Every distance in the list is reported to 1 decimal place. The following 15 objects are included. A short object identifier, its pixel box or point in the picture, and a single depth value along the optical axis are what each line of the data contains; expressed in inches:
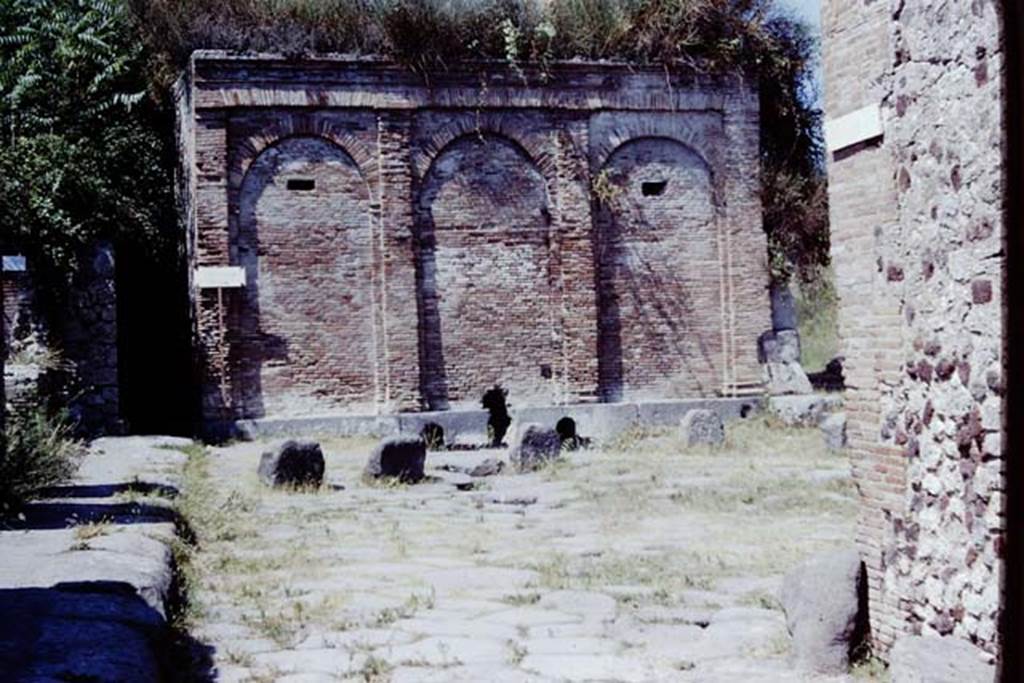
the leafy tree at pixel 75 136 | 598.5
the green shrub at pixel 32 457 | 320.8
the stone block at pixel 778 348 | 689.6
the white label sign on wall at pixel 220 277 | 620.1
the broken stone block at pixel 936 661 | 152.6
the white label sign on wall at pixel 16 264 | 582.6
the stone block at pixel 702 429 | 560.1
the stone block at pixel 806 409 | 632.4
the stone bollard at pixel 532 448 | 510.3
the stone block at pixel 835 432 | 529.7
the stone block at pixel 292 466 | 439.2
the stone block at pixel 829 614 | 195.2
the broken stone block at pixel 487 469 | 500.4
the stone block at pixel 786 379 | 684.1
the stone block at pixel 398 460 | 457.1
